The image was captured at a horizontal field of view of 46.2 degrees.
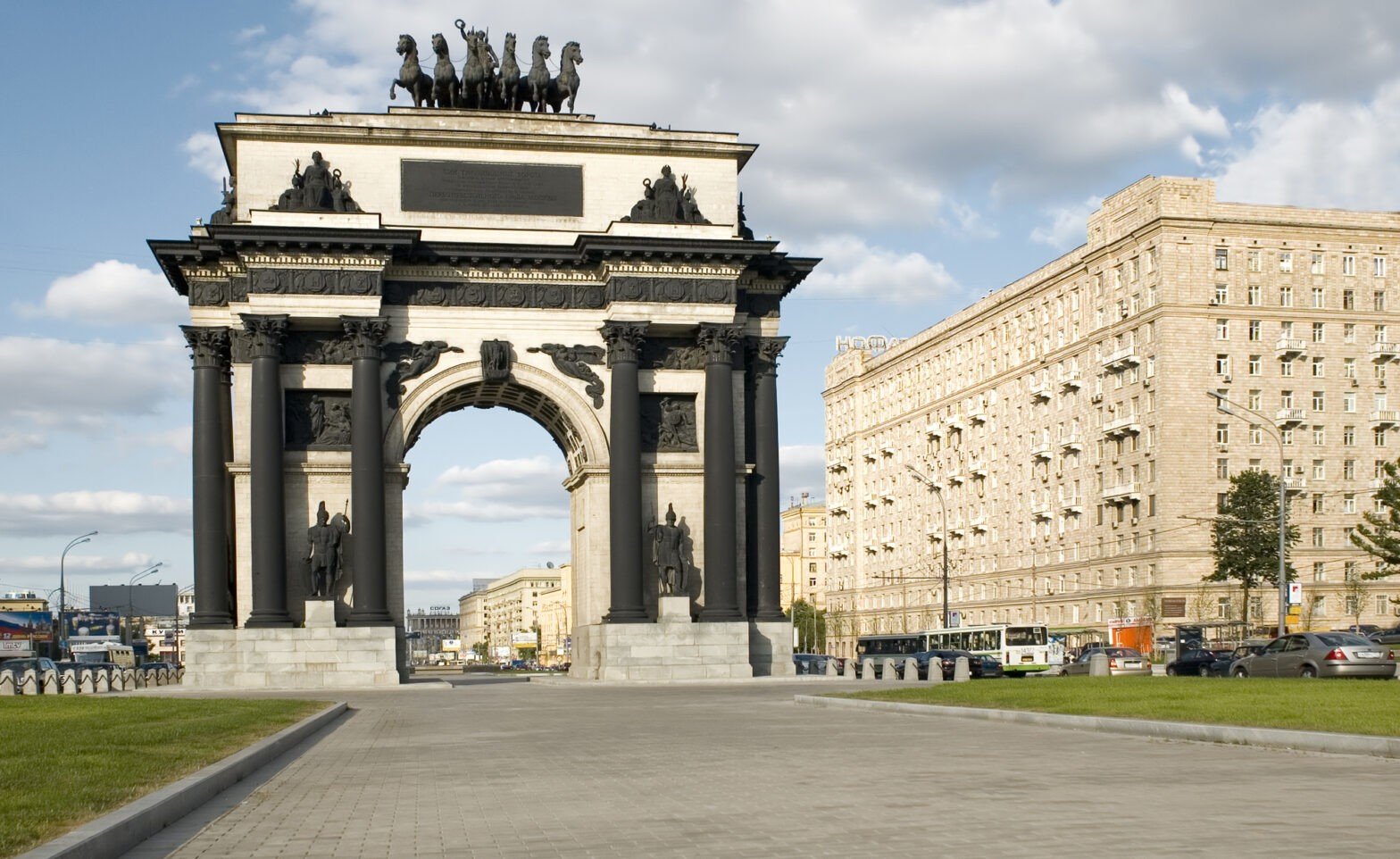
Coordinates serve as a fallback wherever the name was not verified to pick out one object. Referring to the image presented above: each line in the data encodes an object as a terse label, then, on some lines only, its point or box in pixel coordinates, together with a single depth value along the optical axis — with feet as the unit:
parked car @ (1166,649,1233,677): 163.90
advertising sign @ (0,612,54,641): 385.29
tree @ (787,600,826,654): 490.90
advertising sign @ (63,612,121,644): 565.12
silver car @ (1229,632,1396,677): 131.34
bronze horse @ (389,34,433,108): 184.75
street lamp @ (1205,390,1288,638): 191.62
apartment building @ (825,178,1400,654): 311.06
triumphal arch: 171.73
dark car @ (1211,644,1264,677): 150.30
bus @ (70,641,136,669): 353.47
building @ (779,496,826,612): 623.36
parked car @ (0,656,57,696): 180.99
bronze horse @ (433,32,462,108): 184.34
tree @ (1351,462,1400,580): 247.09
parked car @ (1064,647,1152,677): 197.98
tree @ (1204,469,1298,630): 283.38
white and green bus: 233.76
